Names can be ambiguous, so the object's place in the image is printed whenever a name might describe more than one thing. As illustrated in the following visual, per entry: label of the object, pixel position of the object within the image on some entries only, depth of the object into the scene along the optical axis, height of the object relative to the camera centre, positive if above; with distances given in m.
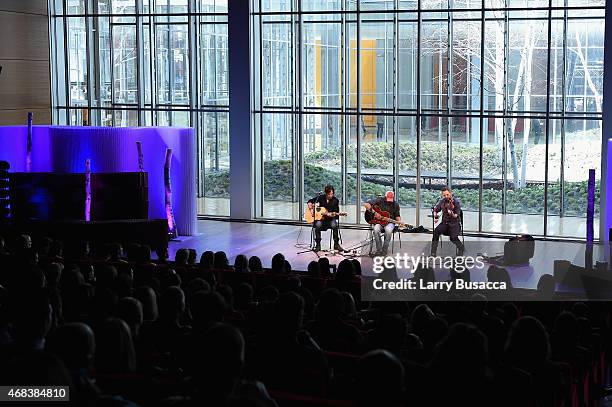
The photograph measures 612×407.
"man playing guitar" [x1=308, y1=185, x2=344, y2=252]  16.45 -0.97
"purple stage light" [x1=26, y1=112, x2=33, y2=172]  17.77 +0.24
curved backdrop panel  17.52 +0.17
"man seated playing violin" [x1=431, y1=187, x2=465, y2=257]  15.58 -1.03
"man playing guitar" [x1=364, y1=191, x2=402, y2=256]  15.90 -0.96
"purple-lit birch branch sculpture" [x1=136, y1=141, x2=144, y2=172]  17.20 +0.08
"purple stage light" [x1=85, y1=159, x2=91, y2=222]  16.47 -0.62
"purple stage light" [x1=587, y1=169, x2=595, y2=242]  13.10 -0.73
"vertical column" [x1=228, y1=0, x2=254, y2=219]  19.66 +1.06
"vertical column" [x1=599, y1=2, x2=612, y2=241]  16.69 +0.95
